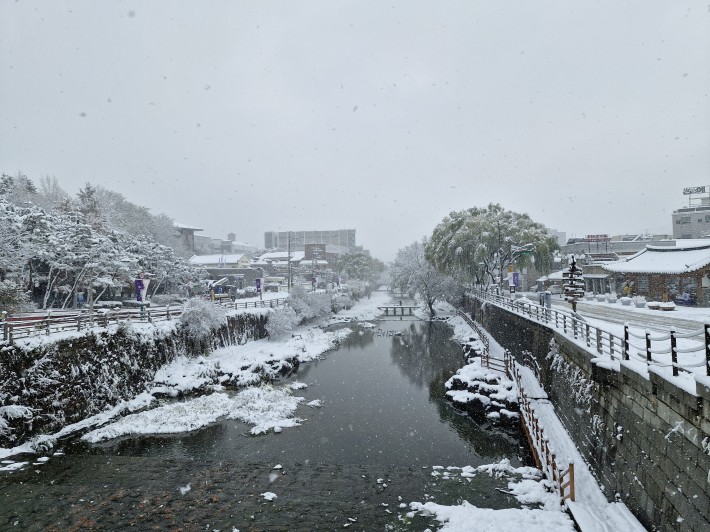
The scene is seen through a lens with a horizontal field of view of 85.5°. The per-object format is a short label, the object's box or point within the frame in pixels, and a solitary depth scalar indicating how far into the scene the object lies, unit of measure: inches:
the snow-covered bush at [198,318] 918.4
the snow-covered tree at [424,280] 1879.9
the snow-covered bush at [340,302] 2062.0
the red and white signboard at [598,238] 2116.1
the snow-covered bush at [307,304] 1505.9
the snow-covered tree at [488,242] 1314.0
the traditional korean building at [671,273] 939.3
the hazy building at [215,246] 4498.0
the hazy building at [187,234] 3114.2
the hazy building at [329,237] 6958.7
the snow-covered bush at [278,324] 1259.8
